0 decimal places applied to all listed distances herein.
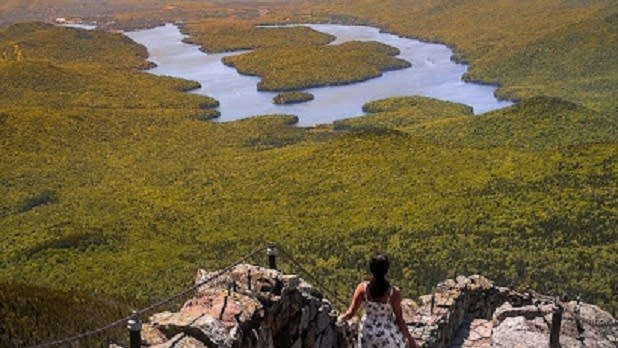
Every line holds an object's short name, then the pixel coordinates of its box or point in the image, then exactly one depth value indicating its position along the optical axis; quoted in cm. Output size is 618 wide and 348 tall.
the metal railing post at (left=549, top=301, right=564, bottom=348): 2519
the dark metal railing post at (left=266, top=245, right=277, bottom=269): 2133
